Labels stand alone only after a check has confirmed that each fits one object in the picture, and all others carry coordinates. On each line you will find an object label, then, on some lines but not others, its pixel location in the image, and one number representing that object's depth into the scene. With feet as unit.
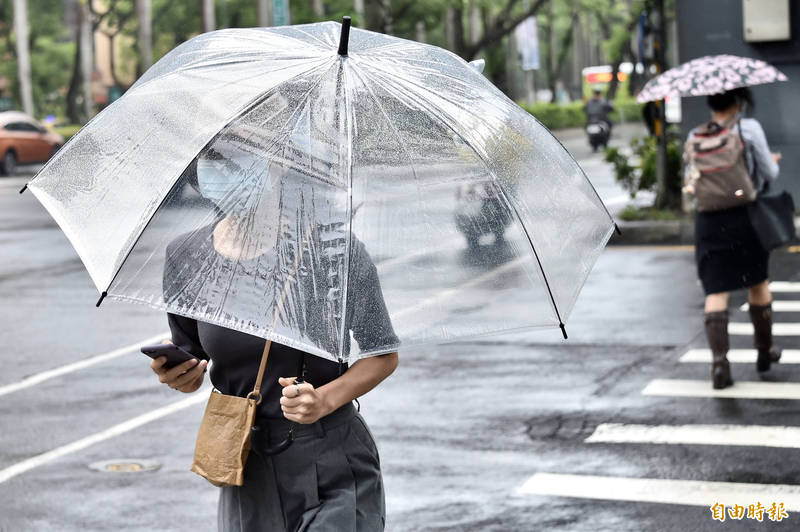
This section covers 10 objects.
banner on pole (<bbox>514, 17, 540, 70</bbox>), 205.36
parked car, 110.52
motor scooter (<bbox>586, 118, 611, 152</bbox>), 127.75
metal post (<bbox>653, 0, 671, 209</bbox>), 54.39
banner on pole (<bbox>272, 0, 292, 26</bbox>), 97.55
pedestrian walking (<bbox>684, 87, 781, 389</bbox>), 26.04
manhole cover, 21.99
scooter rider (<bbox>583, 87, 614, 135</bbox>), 128.16
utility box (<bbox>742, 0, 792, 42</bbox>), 54.08
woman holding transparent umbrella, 10.42
